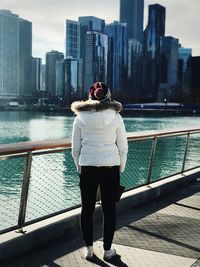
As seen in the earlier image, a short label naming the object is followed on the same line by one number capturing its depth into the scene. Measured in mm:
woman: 2943
